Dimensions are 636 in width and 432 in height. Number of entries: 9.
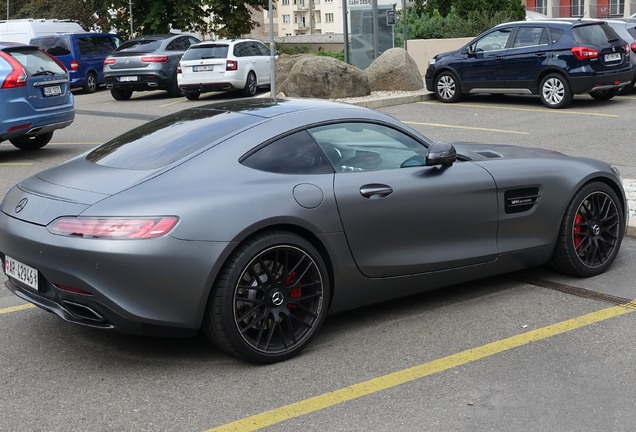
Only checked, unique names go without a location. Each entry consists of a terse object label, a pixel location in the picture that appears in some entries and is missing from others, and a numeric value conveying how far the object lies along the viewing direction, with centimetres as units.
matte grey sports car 481
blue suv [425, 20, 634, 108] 1734
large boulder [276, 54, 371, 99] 1975
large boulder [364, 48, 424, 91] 2083
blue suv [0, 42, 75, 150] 1284
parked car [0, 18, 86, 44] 3070
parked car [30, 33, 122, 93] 2800
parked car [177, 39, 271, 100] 2294
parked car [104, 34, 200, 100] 2466
